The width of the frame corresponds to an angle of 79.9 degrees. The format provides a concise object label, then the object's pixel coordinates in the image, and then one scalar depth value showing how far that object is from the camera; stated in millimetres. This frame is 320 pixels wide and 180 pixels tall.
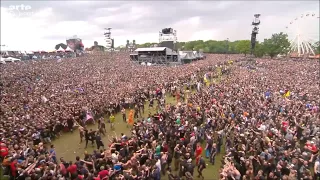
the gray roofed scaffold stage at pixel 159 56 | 35064
